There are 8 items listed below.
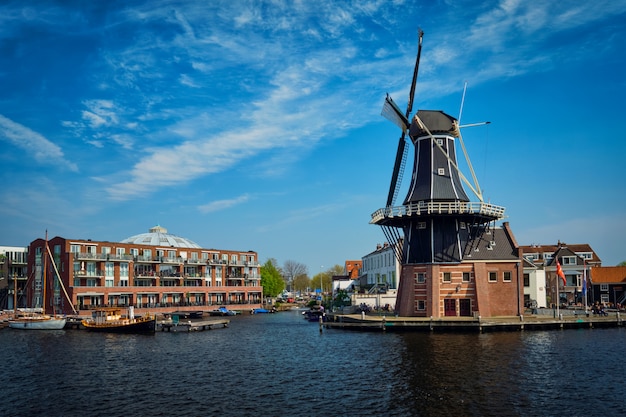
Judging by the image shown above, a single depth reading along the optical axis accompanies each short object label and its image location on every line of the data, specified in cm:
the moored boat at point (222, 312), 10181
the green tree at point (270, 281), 13842
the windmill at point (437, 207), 6341
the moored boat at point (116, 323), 6700
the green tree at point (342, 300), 9484
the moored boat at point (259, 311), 11206
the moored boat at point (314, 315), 8654
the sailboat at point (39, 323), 7269
